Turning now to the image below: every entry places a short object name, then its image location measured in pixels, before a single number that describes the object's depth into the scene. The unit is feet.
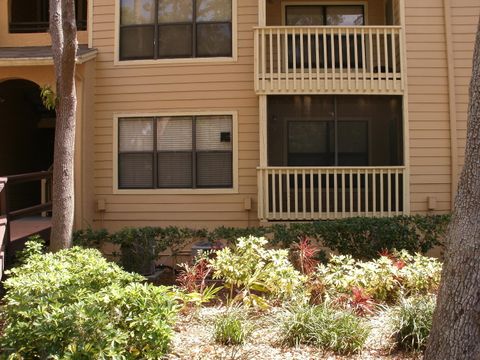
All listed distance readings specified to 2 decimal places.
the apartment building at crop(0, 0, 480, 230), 31.50
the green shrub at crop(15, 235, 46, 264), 21.99
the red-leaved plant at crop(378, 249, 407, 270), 21.59
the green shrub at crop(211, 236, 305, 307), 19.90
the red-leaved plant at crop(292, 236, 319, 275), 22.55
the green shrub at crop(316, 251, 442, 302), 20.04
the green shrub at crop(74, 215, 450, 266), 27.76
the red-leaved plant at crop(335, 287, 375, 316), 18.57
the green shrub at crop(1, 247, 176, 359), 13.02
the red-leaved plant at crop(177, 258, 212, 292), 20.75
